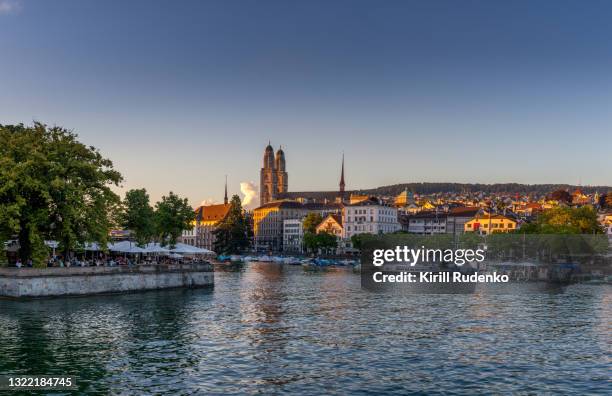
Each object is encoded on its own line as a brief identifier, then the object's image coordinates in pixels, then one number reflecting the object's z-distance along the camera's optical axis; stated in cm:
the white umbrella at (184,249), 7162
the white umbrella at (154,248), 6872
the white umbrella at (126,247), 6681
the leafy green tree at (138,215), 6525
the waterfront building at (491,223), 18800
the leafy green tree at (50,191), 4975
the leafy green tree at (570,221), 12677
